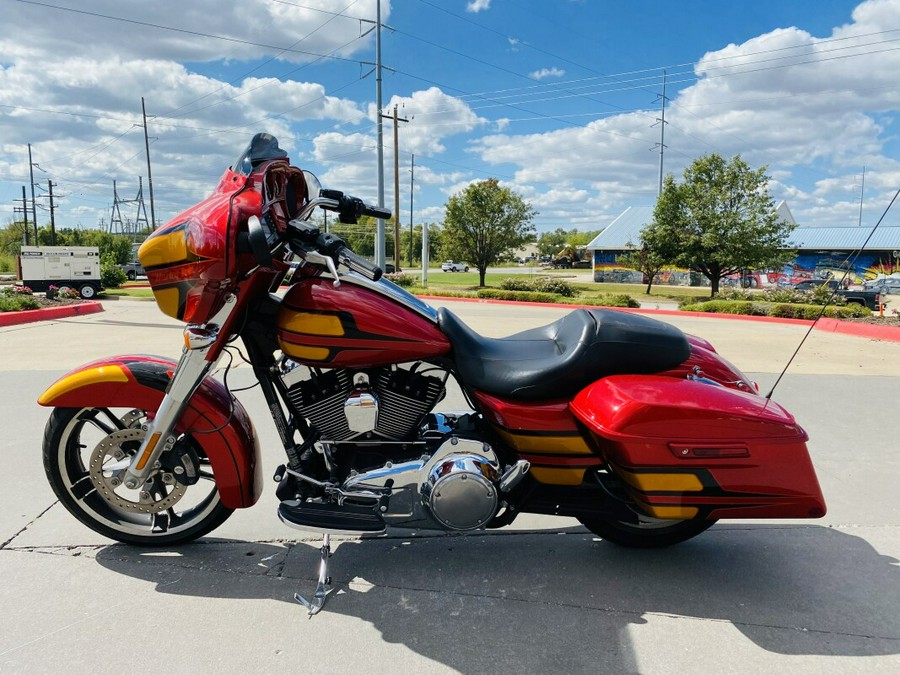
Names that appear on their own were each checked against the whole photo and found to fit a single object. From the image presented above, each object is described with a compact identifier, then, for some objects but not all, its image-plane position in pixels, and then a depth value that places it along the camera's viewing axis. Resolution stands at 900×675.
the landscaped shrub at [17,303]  12.56
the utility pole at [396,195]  36.26
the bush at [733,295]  20.05
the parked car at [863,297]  18.68
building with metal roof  37.50
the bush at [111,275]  22.34
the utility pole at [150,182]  39.87
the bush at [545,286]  23.09
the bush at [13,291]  13.78
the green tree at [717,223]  26.83
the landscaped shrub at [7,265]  45.92
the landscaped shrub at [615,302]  18.64
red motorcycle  2.35
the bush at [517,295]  21.38
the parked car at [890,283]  30.05
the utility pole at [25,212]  51.94
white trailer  20.89
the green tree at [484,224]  30.55
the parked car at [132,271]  37.44
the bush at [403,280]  26.94
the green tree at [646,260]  29.88
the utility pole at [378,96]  24.00
